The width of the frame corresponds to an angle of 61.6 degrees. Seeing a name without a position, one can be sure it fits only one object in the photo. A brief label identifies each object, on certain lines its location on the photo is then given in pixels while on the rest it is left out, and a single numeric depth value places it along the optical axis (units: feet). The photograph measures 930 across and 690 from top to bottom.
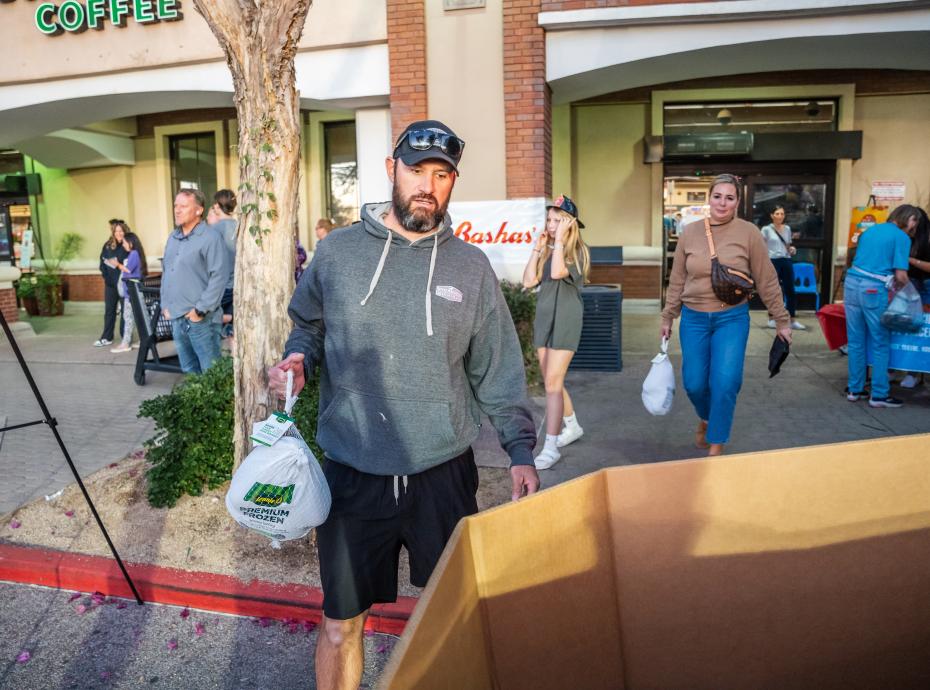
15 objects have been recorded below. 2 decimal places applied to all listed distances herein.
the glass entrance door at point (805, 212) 43.78
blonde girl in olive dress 18.38
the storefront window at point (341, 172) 48.08
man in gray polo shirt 22.27
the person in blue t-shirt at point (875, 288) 22.59
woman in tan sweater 16.76
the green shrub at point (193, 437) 15.39
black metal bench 27.50
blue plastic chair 43.62
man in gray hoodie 7.95
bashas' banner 31.30
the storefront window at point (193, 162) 51.06
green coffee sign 34.24
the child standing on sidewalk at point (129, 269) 35.24
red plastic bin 27.48
